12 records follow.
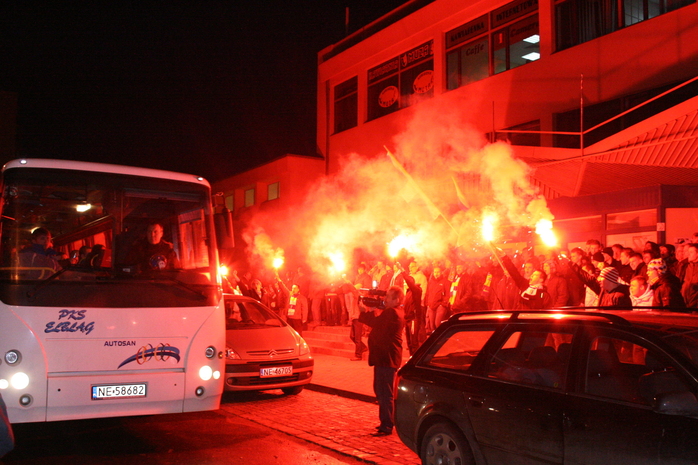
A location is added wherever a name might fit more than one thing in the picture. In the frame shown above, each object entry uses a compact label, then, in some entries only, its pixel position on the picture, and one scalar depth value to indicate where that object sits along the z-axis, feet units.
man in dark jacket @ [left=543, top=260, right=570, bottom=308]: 34.71
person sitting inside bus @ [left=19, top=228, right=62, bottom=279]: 21.26
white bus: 20.47
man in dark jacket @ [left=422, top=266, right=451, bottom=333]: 42.45
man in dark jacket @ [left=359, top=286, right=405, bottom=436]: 24.45
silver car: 30.68
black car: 11.99
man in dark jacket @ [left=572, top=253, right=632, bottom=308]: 28.91
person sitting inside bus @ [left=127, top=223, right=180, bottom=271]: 22.88
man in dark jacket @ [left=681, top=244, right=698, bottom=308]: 29.63
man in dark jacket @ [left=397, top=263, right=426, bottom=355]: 41.32
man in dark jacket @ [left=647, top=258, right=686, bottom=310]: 27.48
